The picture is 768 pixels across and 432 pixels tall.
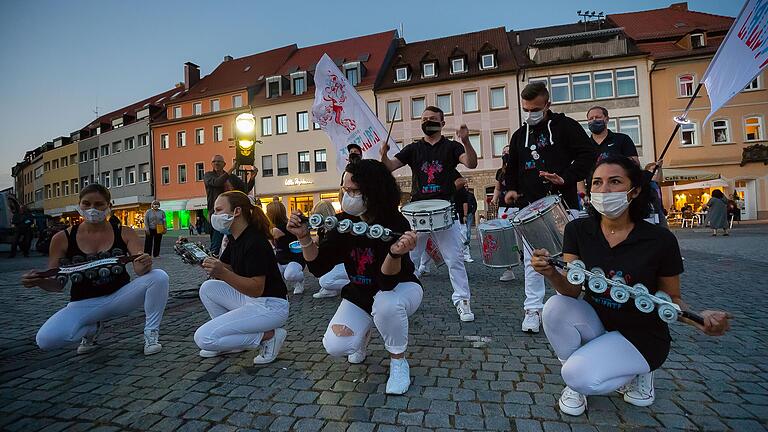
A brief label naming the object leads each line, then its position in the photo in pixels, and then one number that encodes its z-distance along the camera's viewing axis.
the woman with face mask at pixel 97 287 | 3.58
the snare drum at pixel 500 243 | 6.27
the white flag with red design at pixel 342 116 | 7.33
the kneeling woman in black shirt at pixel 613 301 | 2.27
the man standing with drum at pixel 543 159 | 3.85
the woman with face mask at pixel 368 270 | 2.84
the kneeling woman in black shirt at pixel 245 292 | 3.31
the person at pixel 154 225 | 13.36
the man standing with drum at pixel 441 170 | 4.41
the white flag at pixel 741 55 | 3.23
